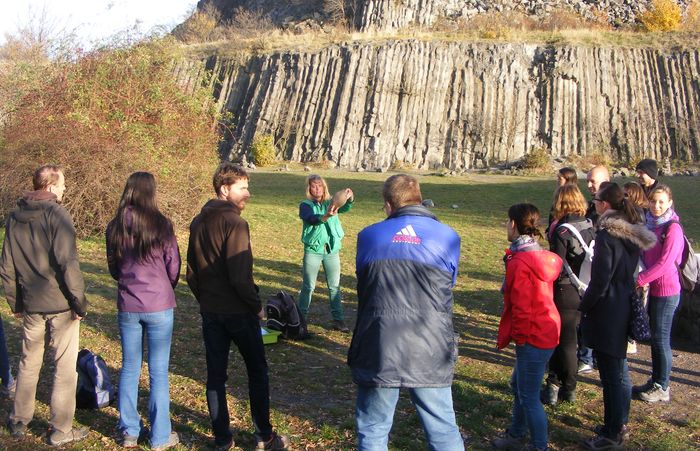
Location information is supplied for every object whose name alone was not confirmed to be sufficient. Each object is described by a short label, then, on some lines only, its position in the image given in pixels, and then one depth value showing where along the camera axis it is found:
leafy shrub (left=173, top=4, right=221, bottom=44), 57.53
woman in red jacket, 4.61
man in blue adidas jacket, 3.56
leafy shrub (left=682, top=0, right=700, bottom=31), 44.05
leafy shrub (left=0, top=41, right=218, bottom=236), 12.91
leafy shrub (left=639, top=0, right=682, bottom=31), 44.81
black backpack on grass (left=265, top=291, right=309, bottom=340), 7.34
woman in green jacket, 7.45
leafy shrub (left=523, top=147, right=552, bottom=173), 34.12
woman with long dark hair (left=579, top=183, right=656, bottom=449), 4.82
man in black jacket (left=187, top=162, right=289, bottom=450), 4.52
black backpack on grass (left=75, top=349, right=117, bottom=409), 5.29
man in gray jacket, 4.59
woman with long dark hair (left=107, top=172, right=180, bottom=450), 4.53
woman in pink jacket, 5.77
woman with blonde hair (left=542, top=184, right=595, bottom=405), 5.38
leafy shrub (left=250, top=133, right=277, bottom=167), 37.12
